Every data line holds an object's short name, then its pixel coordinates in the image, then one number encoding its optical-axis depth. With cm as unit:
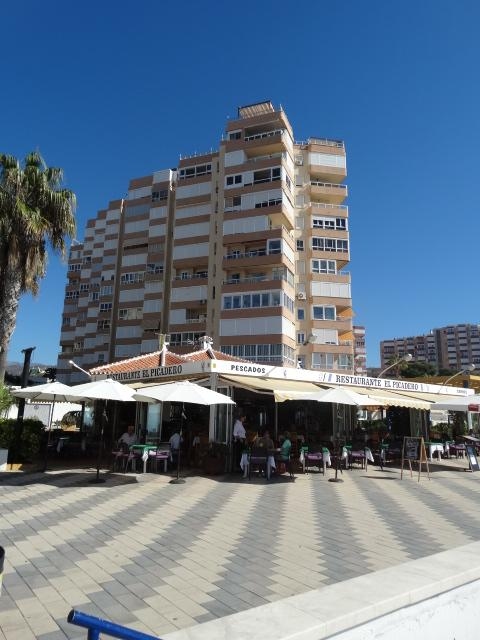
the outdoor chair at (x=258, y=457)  1335
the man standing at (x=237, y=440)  1498
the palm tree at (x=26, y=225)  1866
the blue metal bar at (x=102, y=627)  226
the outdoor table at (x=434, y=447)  2042
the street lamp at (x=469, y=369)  2731
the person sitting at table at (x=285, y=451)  1377
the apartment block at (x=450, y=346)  17712
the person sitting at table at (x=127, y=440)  1459
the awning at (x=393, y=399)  1720
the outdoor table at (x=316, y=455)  1485
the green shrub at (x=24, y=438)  1477
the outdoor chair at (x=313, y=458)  1487
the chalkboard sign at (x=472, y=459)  1584
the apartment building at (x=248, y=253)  4434
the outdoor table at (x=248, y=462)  1330
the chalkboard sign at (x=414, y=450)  1422
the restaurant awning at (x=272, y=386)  1469
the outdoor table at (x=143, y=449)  1345
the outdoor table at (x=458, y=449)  2159
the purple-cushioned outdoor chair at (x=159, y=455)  1382
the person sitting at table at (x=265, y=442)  1395
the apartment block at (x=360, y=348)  13612
